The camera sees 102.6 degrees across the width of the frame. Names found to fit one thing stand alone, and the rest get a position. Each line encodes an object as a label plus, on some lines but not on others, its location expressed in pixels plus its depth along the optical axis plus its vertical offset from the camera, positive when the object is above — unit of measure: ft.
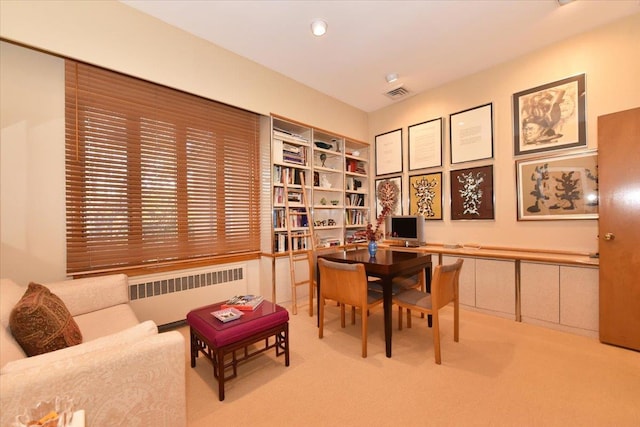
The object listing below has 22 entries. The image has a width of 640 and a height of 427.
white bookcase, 11.68 +1.77
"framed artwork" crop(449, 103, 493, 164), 11.32 +3.61
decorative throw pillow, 4.00 -1.78
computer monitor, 12.41 -0.79
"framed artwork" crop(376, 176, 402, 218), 14.55 +1.11
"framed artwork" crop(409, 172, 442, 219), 12.96 +0.92
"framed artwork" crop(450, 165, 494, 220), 11.30 +0.88
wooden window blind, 7.48 +1.44
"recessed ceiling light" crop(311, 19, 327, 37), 8.41 +6.23
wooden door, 7.50 -0.50
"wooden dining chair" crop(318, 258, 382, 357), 7.41 -2.30
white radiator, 8.47 -2.73
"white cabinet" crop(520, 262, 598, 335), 8.27 -2.88
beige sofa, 3.14 -2.16
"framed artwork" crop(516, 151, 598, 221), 9.05 +0.91
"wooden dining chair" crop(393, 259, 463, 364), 7.02 -2.55
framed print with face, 9.28 +3.63
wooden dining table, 7.32 -1.62
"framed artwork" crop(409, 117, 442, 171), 12.90 +3.55
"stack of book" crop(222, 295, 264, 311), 7.08 -2.52
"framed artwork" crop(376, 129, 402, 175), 14.53 +3.56
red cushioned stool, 5.74 -2.83
